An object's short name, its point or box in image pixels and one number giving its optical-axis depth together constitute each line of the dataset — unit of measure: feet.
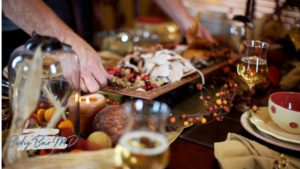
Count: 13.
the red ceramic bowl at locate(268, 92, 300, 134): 2.35
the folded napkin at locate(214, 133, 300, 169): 2.06
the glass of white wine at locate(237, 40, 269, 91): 3.25
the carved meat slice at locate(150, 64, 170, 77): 3.60
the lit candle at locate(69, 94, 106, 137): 2.63
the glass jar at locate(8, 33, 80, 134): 1.92
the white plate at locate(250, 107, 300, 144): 2.37
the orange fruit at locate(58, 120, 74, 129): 2.16
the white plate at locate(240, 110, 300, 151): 2.29
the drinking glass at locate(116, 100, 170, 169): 1.48
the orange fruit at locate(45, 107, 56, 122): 2.14
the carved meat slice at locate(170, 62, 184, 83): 3.59
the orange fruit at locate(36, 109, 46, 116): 2.14
